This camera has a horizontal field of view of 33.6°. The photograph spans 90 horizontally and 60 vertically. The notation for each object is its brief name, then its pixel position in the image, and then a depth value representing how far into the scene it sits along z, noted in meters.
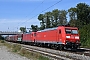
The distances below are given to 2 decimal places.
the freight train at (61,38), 17.59
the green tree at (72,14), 62.30
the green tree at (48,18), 71.65
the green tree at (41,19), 76.23
